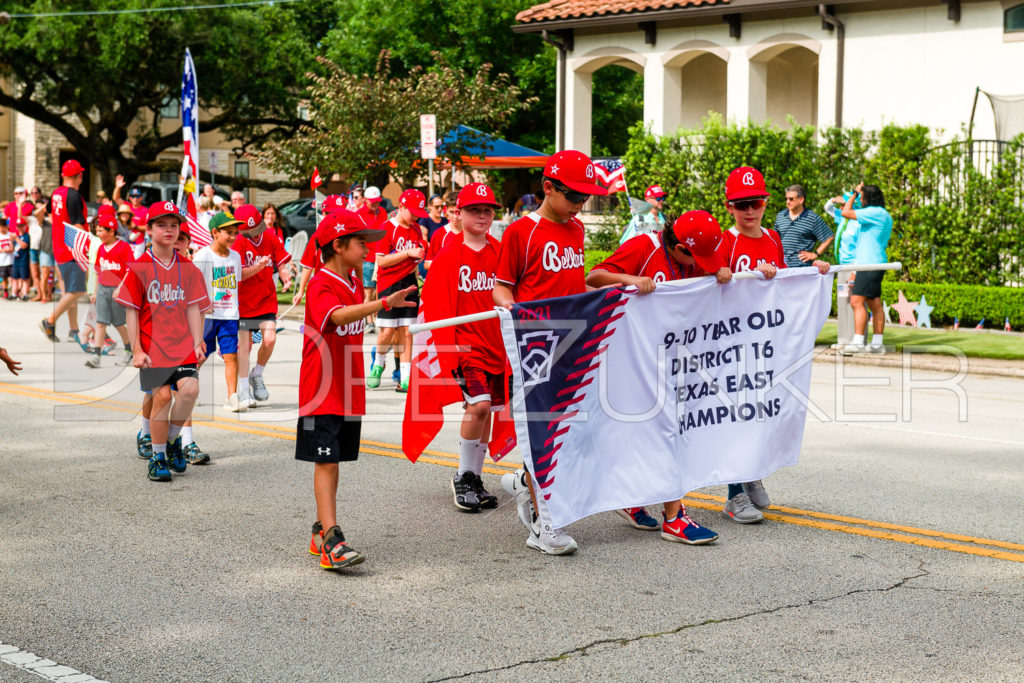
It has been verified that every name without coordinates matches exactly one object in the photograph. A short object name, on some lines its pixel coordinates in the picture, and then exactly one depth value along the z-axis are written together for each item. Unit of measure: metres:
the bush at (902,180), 18.62
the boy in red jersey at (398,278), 12.10
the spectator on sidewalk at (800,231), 14.57
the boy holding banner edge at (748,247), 6.99
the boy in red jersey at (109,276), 14.85
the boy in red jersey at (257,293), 10.97
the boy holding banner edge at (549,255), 6.32
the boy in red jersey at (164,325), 8.19
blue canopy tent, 24.50
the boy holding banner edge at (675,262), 6.53
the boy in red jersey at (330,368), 6.13
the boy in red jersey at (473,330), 7.20
